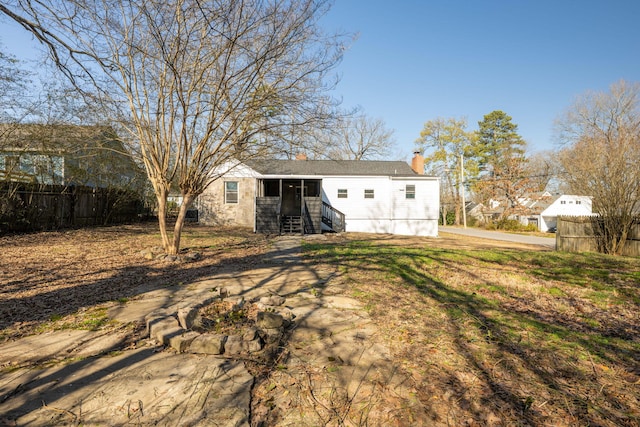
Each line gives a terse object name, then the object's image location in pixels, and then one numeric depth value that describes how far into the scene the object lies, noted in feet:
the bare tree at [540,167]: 112.74
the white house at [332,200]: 57.00
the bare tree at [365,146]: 117.22
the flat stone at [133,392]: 7.68
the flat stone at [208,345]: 10.93
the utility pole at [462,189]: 115.95
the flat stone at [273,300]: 15.69
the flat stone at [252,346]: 11.04
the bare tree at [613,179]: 38.06
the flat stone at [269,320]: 12.56
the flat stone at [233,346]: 10.93
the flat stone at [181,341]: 11.01
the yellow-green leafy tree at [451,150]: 137.18
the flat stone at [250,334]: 11.47
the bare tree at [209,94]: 23.80
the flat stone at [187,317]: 12.72
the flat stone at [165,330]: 11.56
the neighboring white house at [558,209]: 119.14
